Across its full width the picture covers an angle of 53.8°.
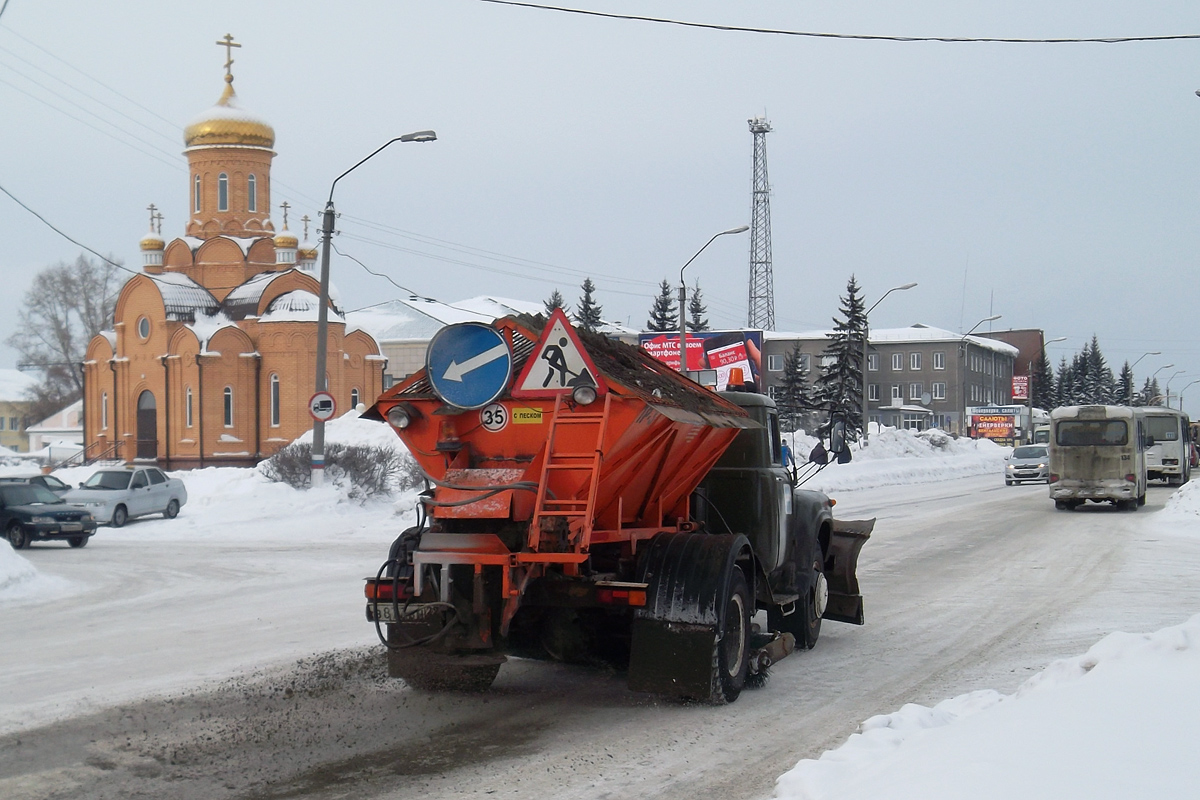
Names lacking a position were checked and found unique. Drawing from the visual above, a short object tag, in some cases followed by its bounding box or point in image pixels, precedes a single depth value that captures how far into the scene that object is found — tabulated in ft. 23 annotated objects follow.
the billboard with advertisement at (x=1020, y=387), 310.24
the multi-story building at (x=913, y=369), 341.41
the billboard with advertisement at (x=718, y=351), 165.17
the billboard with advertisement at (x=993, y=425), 266.98
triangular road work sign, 25.57
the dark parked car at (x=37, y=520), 71.77
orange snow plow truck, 24.71
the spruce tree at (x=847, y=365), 224.33
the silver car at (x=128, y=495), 88.84
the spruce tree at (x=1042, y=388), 390.01
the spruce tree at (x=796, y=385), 207.19
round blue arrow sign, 26.45
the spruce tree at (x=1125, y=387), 427.33
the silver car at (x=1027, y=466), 150.20
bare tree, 278.67
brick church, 181.16
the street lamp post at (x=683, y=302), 107.59
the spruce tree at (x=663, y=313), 243.19
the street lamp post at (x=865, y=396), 162.20
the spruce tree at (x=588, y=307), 223.71
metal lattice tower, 220.14
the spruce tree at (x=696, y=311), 268.62
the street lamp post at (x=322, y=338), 87.92
